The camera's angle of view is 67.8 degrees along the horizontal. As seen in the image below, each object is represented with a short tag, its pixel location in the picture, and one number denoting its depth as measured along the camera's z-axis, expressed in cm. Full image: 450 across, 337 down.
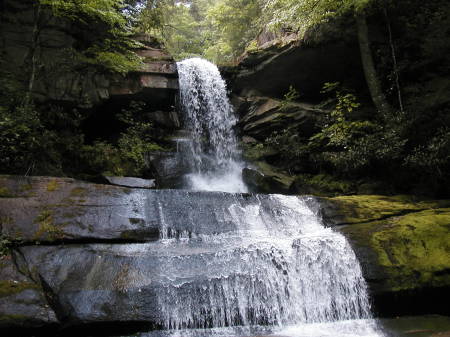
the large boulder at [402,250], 637
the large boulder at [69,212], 607
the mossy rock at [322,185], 1166
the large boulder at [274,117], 1391
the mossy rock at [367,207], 806
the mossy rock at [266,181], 1196
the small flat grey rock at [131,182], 961
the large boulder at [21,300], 464
